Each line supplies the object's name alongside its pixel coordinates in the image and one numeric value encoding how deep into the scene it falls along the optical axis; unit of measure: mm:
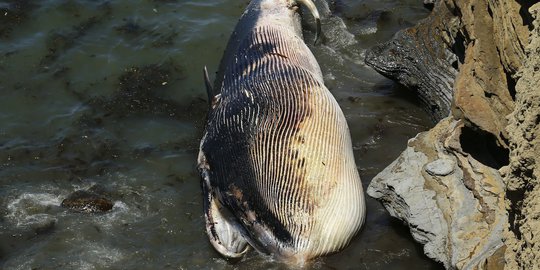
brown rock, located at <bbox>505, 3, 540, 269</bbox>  4070
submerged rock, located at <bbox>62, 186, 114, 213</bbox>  7246
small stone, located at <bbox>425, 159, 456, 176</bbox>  6082
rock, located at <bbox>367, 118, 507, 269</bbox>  5480
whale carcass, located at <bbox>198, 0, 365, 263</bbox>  6160
